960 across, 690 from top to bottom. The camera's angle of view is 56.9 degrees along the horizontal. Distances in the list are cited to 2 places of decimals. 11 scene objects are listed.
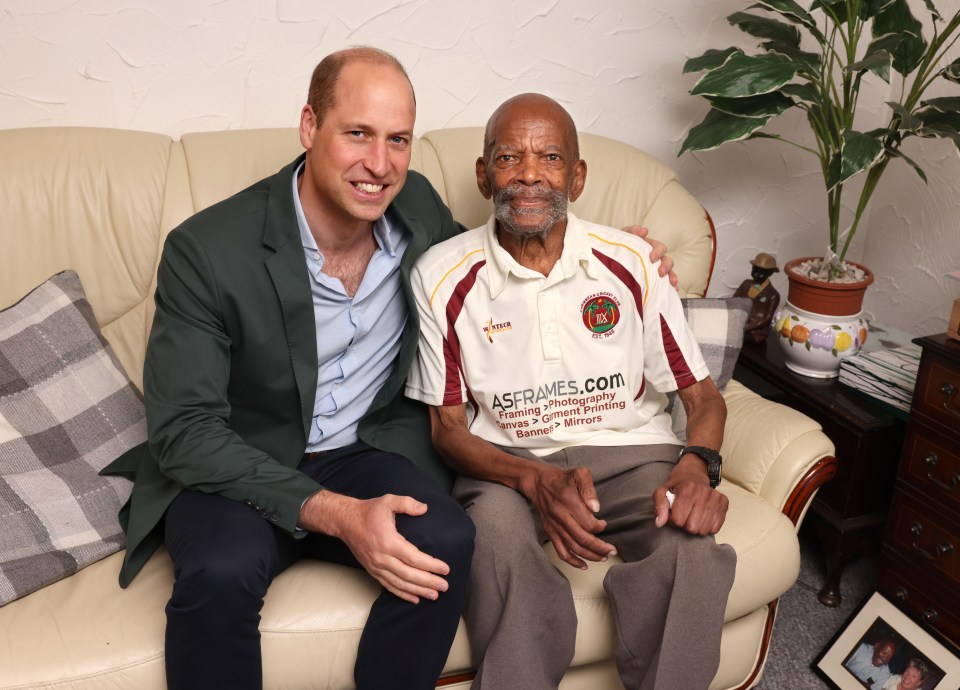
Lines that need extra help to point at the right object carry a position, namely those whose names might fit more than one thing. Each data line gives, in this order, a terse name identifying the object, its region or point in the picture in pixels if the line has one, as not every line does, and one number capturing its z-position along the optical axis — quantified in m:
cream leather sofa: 1.44
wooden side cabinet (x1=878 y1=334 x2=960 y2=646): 1.89
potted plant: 1.99
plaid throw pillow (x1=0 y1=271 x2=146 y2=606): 1.57
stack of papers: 2.09
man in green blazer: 1.41
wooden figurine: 2.42
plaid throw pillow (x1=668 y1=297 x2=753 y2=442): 2.03
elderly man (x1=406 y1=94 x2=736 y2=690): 1.61
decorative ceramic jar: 2.22
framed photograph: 1.85
